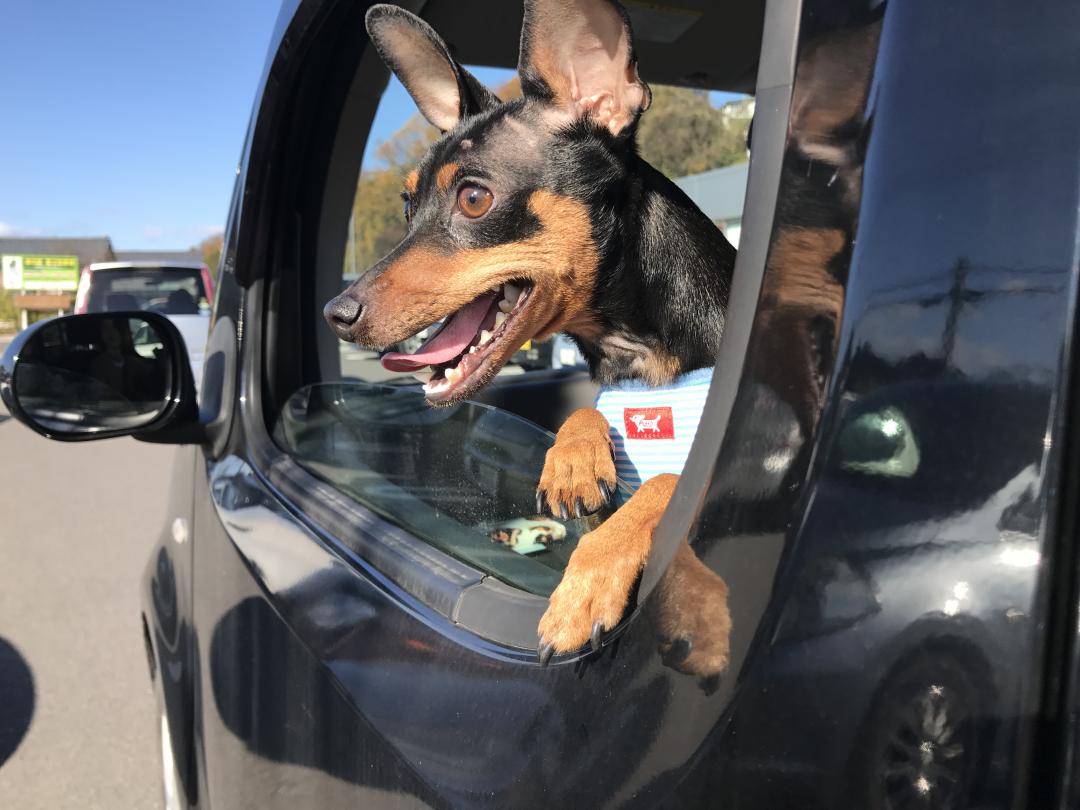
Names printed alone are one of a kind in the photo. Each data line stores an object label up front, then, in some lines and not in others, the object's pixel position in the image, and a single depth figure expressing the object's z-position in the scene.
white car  12.06
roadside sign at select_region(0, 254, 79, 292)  37.25
